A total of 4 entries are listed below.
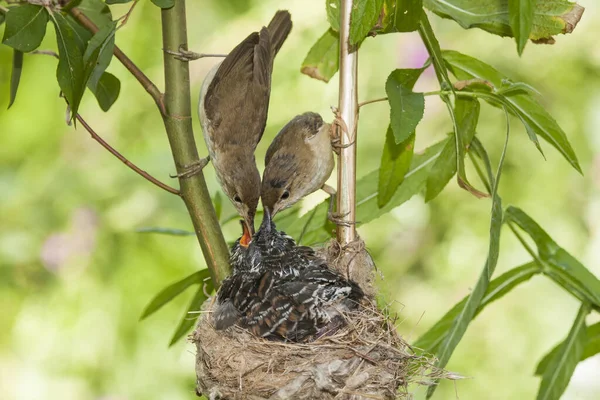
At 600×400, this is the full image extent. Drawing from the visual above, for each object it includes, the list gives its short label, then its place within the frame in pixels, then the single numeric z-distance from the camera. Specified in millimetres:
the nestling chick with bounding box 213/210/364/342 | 4582
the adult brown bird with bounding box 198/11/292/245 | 6145
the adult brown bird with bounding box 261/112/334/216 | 5539
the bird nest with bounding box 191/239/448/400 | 4012
